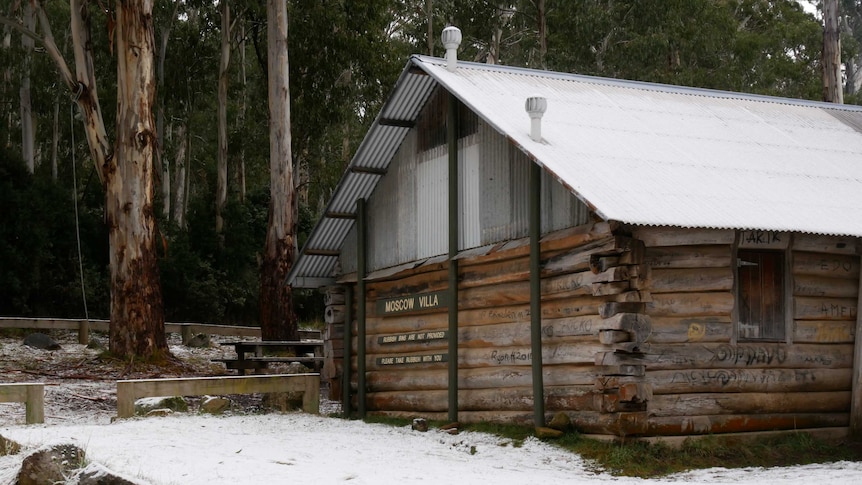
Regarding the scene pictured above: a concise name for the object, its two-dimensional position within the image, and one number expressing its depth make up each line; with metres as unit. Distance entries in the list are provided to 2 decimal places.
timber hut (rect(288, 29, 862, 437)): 12.43
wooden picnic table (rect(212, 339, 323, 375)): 20.11
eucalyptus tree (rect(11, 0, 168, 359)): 22.42
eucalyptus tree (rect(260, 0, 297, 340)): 25.56
